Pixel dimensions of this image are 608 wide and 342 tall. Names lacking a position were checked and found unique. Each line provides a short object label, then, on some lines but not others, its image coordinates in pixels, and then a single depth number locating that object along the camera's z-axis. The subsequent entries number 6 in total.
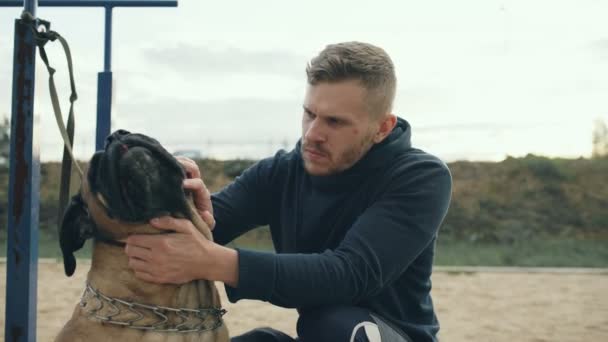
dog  1.86
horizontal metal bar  2.64
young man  2.08
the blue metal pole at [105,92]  2.64
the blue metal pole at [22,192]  2.08
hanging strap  2.10
